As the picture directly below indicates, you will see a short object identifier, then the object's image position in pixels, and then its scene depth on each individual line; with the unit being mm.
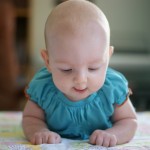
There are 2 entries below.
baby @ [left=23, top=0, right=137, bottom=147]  612
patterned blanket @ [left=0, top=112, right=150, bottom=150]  628
